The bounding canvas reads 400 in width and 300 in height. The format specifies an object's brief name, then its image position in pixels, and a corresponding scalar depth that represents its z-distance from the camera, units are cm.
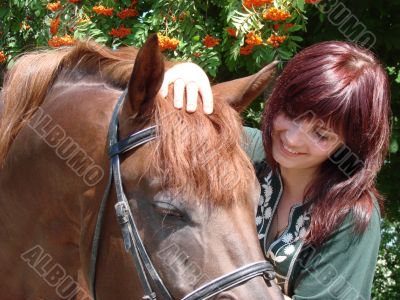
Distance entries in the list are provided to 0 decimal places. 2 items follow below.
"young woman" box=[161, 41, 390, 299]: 194
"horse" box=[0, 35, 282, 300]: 163
